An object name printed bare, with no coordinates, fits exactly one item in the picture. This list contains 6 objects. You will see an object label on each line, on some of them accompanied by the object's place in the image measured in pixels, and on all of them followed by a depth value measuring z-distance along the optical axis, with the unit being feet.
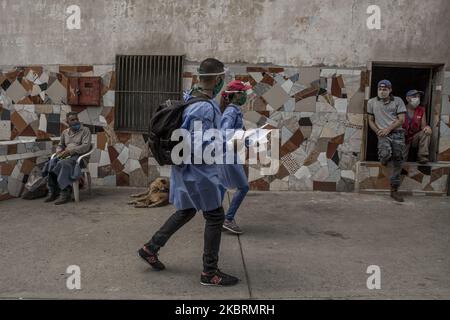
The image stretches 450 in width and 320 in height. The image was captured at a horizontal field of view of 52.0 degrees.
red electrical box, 24.80
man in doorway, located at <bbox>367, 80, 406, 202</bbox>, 22.65
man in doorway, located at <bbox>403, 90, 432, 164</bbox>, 23.77
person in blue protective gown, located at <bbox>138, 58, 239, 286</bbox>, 11.68
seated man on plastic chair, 21.43
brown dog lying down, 21.18
